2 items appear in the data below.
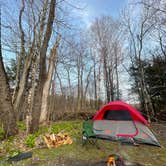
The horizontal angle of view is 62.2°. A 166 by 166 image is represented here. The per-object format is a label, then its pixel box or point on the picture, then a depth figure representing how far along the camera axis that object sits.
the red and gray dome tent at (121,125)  3.93
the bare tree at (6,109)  4.46
